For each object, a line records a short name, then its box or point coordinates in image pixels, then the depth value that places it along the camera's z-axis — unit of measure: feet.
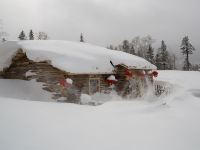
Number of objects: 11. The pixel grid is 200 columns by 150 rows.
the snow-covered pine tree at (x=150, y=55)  203.38
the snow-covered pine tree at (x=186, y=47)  203.52
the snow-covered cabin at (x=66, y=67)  51.08
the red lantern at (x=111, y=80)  62.03
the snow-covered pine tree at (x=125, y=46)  238.64
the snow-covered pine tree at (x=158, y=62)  195.42
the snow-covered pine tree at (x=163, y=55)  194.08
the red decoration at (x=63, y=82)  49.19
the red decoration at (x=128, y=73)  64.62
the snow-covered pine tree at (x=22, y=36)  188.73
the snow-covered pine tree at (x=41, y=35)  230.60
